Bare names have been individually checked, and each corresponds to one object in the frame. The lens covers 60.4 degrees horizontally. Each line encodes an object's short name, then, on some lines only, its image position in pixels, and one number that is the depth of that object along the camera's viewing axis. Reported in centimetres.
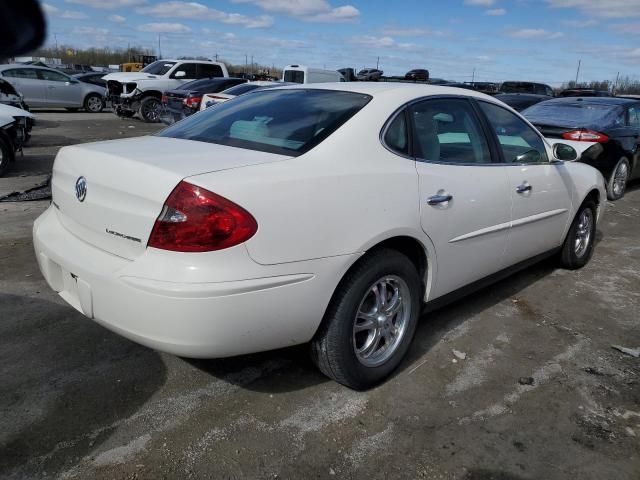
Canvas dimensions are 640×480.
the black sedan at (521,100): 1320
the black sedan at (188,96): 1289
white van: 1775
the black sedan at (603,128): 783
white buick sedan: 223
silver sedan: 1789
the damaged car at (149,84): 1638
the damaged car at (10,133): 818
